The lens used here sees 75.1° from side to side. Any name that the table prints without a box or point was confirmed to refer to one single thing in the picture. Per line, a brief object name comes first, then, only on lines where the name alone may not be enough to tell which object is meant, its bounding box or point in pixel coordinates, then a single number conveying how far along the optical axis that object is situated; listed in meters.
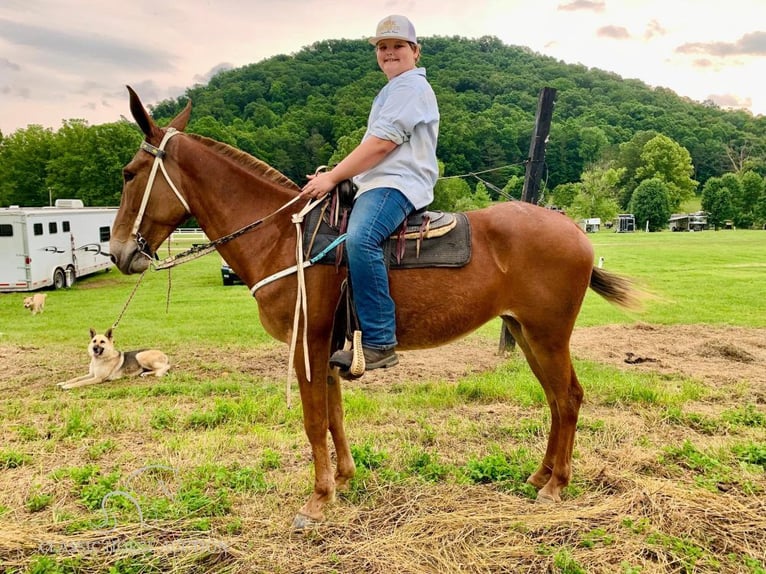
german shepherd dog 7.86
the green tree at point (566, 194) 58.38
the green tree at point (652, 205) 67.81
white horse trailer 17.48
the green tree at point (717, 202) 67.56
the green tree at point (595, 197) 61.60
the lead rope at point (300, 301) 3.39
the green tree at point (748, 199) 67.56
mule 3.53
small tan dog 14.08
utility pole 7.74
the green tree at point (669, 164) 77.25
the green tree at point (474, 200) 48.66
